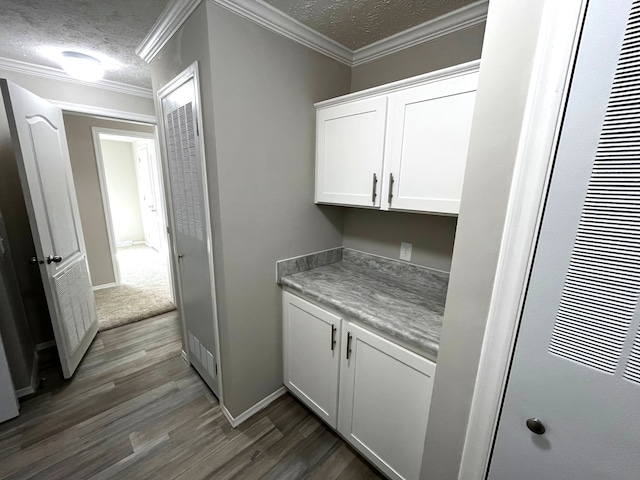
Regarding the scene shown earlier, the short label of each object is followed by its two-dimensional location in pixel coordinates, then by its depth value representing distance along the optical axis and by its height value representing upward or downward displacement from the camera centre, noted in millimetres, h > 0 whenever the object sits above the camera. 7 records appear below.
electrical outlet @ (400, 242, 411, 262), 1682 -405
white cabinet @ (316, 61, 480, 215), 1115 +245
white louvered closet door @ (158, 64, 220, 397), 1470 -231
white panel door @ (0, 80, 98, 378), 1656 -248
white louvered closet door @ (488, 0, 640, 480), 514 -201
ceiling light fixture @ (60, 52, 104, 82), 1869 +870
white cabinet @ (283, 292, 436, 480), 1125 -1008
